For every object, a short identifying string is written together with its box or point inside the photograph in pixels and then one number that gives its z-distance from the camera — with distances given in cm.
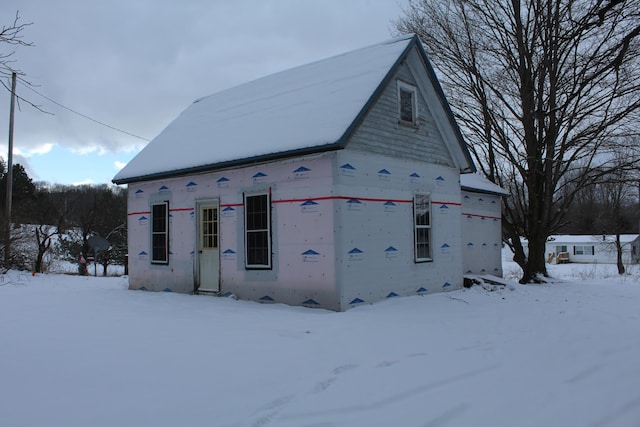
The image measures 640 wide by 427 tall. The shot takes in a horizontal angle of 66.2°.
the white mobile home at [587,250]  5700
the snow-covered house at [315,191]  1009
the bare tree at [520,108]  1672
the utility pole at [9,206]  2001
